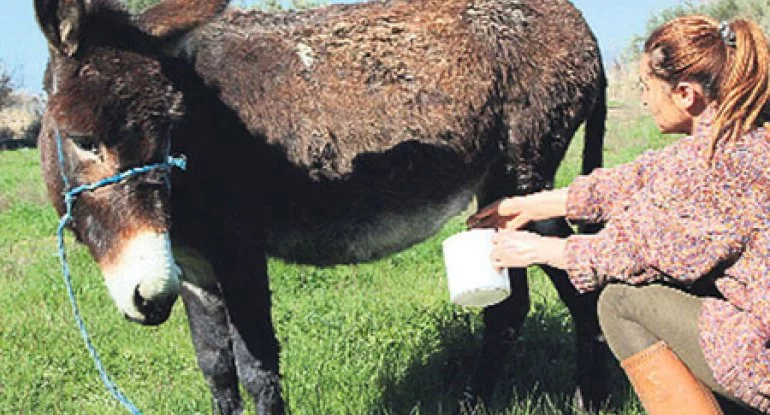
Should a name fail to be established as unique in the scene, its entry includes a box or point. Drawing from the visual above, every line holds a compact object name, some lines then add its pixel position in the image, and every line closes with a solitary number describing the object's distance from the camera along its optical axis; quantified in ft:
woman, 7.26
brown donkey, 9.45
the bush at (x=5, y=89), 103.86
